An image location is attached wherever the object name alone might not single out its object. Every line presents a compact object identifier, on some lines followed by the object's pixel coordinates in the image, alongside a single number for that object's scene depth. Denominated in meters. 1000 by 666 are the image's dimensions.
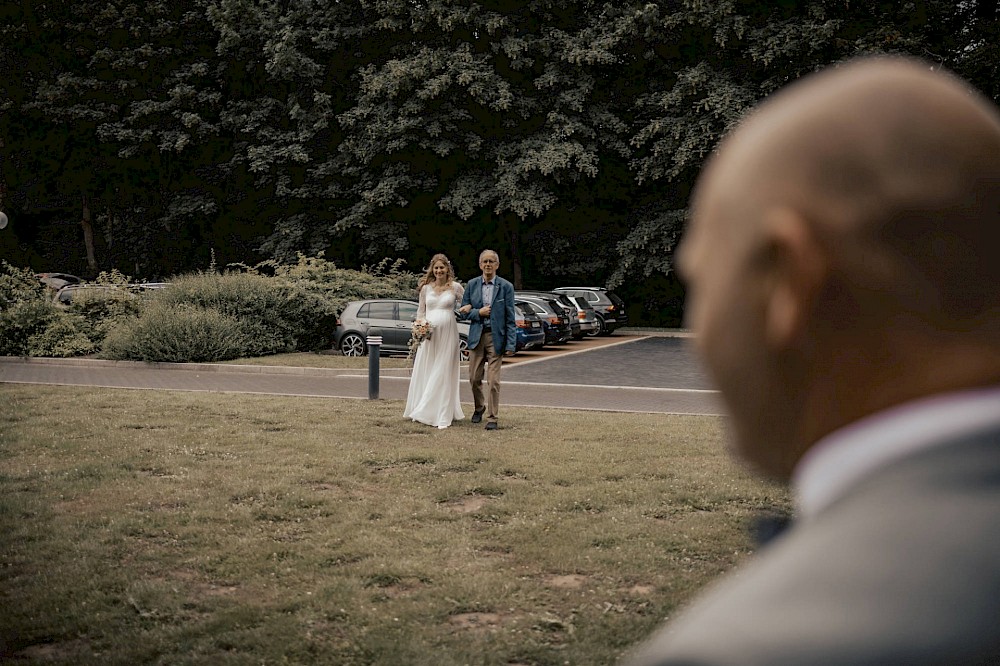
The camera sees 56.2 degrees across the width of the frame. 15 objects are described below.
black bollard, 13.79
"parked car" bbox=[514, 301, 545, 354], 23.28
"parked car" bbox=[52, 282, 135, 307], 22.98
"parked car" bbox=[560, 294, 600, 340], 29.12
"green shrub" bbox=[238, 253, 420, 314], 24.23
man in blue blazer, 10.81
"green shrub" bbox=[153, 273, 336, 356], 22.16
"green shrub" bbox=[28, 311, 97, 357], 21.09
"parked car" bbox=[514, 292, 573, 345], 25.17
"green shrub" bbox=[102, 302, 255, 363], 19.94
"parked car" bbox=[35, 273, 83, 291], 39.50
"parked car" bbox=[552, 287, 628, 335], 31.31
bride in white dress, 11.05
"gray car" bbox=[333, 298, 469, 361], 21.84
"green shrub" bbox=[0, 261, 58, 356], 21.38
